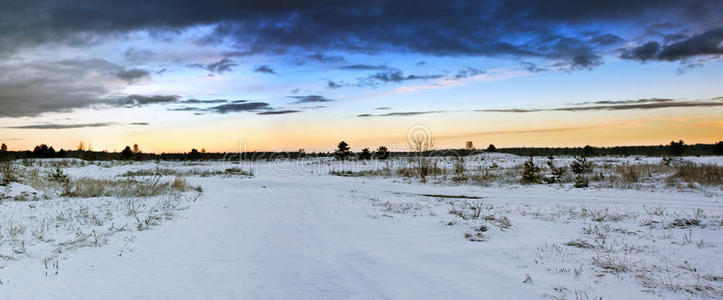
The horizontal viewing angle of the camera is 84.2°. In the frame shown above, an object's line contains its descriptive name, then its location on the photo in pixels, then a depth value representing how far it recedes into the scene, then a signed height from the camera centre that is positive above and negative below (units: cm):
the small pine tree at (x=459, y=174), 2458 -119
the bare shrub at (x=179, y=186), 1831 -140
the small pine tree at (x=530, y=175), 2225 -111
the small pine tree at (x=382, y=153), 5866 +46
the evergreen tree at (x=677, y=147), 6622 +141
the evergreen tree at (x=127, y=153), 7356 +68
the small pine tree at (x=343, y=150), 6950 +108
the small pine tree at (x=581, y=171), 1928 -88
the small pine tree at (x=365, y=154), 6320 +25
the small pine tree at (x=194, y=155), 9529 +37
